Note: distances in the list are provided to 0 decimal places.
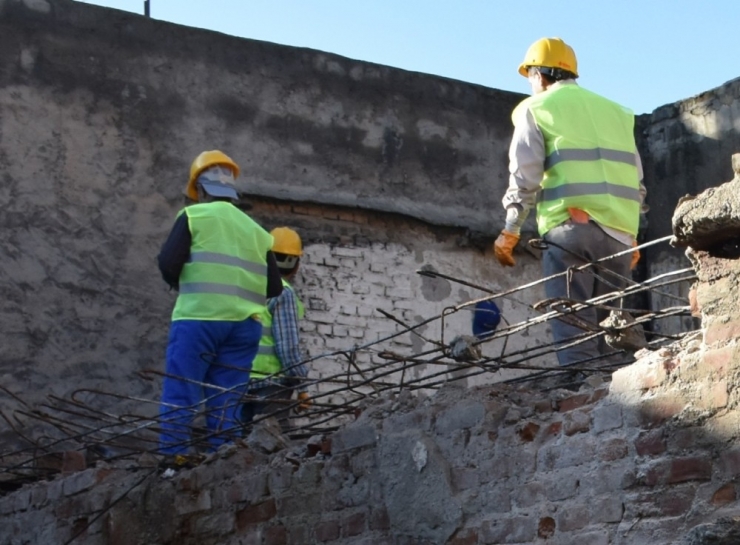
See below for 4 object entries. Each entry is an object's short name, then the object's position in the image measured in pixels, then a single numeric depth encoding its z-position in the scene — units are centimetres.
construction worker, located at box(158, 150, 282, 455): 774
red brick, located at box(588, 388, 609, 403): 496
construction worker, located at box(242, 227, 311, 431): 834
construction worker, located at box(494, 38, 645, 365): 701
